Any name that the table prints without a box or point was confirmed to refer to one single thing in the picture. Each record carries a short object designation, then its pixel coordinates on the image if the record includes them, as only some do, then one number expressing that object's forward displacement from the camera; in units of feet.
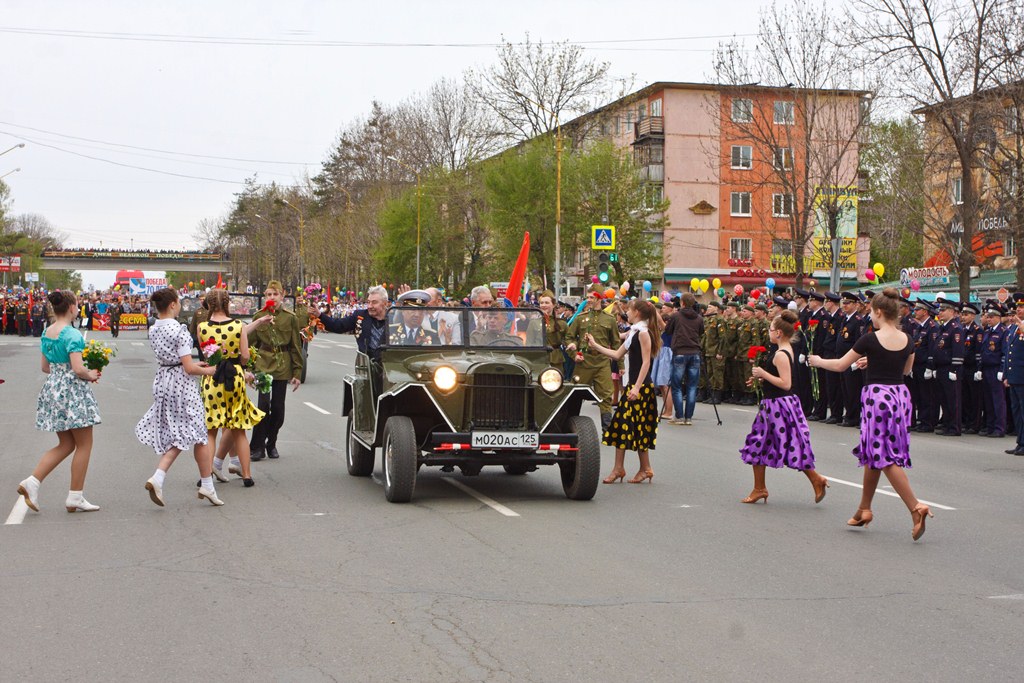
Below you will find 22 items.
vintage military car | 32.27
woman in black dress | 37.47
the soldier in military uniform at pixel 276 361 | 41.88
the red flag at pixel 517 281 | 54.75
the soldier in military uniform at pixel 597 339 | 47.39
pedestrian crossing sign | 115.55
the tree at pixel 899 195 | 99.60
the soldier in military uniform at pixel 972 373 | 56.90
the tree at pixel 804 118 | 116.88
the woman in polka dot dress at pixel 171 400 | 31.55
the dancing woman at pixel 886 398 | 29.27
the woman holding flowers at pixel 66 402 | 30.45
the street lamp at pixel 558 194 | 141.38
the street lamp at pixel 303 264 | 293.39
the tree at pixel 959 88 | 81.76
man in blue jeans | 61.36
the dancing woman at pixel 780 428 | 33.19
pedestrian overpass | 428.56
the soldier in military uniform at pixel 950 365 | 56.70
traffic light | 112.47
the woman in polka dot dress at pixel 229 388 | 34.30
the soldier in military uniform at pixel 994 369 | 55.77
